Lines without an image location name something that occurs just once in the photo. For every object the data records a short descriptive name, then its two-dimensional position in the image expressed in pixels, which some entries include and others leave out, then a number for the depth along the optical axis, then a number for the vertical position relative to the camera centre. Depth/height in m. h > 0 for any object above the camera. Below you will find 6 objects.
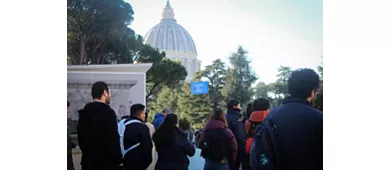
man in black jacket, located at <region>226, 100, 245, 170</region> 4.94 -0.47
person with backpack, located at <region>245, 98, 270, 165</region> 4.20 -0.30
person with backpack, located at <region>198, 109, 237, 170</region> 4.43 -0.58
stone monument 4.45 +0.00
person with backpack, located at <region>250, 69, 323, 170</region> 2.56 -0.32
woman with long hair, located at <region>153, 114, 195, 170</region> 4.08 -0.57
